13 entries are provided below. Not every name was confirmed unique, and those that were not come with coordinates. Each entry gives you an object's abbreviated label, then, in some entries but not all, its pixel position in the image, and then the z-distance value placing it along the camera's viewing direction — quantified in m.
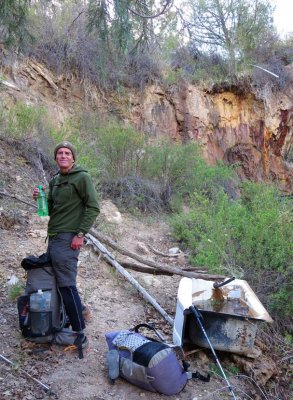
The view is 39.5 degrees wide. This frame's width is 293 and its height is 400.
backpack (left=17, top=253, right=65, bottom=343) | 3.44
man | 3.47
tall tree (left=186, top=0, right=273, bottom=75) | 15.45
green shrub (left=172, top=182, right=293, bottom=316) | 5.37
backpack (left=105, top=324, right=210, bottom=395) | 3.17
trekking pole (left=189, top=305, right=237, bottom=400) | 3.75
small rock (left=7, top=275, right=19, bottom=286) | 4.54
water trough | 3.87
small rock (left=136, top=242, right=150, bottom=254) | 7.21
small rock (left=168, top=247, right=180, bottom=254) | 7.47
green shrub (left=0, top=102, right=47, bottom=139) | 8.61
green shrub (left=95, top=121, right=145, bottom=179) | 9.91
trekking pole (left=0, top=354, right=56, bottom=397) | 3.02
